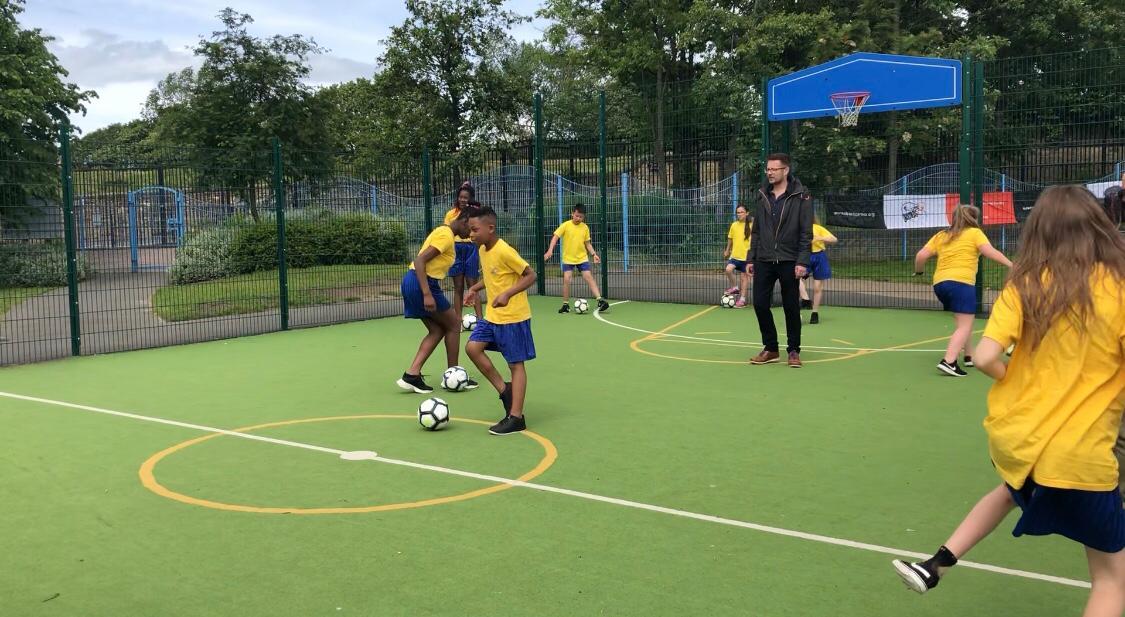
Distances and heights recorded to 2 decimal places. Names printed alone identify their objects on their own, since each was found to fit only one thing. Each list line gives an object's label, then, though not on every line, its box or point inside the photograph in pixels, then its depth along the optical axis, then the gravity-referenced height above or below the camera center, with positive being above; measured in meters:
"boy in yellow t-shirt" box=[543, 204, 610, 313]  15.55 +0.14
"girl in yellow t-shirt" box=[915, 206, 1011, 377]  9.28 -0.17
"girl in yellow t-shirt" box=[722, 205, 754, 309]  15.80 -0.01
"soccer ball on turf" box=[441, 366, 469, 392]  9.02 -1.16
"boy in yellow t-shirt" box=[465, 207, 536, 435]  7.43 -0.47
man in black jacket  10.38 +0.02
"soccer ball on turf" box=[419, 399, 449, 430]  7.52 -1.25
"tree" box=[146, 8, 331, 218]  26.17 +4.47
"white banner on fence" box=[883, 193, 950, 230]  15.05 +0.55
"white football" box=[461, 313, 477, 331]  13.41 -0.93
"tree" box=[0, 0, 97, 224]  23.48 +4.56
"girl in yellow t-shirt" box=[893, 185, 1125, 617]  3.19 -0.46
